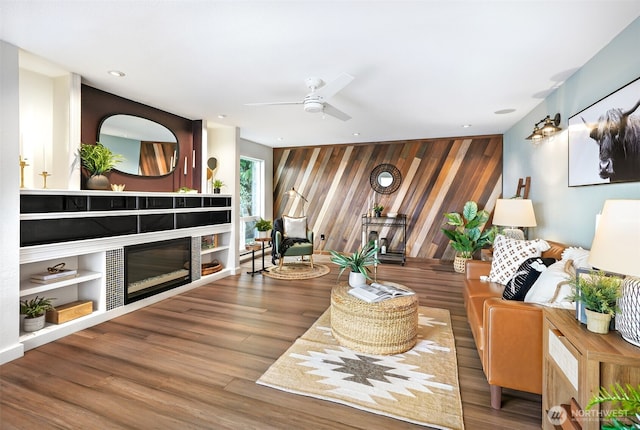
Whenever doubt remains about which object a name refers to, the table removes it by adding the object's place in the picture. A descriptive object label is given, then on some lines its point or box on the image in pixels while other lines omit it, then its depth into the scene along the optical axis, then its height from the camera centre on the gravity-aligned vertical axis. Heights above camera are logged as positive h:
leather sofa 1.77 -0.80
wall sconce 3.24 +0.93
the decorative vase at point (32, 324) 2.65 -1.01
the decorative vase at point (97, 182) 3.22 +0.29
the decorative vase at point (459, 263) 5.30 -0.92
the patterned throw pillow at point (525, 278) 2.18 -0.49
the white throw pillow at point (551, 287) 1.87 -0.48
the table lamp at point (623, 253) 1.16 -0.16
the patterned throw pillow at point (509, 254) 2.77 -0.40
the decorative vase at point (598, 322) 1.36 -0.50
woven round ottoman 2.41 -0.92
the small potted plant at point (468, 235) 5.19 -0.41
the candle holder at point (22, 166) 2.75 +0.40
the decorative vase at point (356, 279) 2.78 -0.63
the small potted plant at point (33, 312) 2.66 -0.93
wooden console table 1.21 -0.66
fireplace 3.49 -0.73
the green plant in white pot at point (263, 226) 5.97 -0.31
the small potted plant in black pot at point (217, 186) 4.95 +0.40
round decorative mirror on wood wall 6.63 +0.72
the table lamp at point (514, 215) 3.47 -0.04
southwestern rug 1.84 -1.18
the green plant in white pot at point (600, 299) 1.37 -0.41
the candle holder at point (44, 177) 2.92 +0.32
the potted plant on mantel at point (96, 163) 3.20 +0.51
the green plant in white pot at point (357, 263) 2.76 -0.48
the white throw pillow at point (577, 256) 2.18 -0.34
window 6.69 +0.34
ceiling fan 2.58 +1.10
